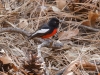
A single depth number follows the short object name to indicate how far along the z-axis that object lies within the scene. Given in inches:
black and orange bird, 249.3
